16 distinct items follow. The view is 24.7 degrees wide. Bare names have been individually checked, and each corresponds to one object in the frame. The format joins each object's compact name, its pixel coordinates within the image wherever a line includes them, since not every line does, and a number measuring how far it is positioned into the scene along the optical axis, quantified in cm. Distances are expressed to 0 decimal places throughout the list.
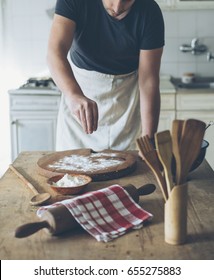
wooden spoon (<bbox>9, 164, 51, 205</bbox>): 125
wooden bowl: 131
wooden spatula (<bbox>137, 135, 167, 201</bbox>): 101
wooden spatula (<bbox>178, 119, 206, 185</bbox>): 97
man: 185
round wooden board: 150
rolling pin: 103
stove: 337
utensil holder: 102
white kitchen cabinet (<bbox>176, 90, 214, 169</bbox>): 328
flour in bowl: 135
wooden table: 98
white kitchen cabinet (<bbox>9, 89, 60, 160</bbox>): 330
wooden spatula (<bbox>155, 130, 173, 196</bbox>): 96
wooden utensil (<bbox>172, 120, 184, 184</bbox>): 95
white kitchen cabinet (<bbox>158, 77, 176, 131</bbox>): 329
